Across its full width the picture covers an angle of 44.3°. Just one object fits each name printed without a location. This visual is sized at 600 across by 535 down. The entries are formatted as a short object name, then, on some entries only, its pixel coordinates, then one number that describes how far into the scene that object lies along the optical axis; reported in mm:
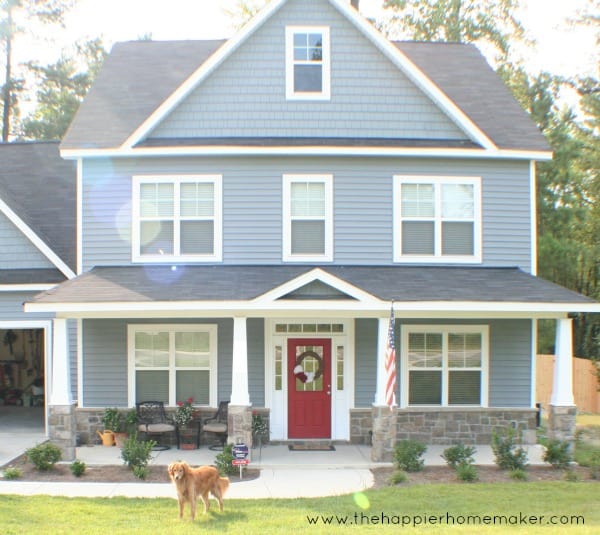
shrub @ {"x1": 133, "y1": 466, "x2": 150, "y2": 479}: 11852
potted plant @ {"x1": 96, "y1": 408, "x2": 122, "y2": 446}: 14766
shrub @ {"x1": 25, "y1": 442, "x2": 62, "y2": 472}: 12297
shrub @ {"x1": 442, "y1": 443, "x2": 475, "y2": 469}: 12383
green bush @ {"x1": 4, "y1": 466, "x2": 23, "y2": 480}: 11825
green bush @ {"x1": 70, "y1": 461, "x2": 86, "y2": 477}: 12070
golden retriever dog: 9594
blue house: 15148
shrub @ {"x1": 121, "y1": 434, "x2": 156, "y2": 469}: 12086
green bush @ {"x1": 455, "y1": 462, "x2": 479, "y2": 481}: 11688
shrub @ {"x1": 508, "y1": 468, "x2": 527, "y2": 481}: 11977
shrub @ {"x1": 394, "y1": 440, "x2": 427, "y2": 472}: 12367
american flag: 12674
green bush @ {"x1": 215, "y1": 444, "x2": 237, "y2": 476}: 12102
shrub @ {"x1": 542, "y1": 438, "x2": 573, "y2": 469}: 12812
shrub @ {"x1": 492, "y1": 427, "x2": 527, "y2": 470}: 12570
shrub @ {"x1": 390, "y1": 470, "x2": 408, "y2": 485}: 11617
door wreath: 15258
